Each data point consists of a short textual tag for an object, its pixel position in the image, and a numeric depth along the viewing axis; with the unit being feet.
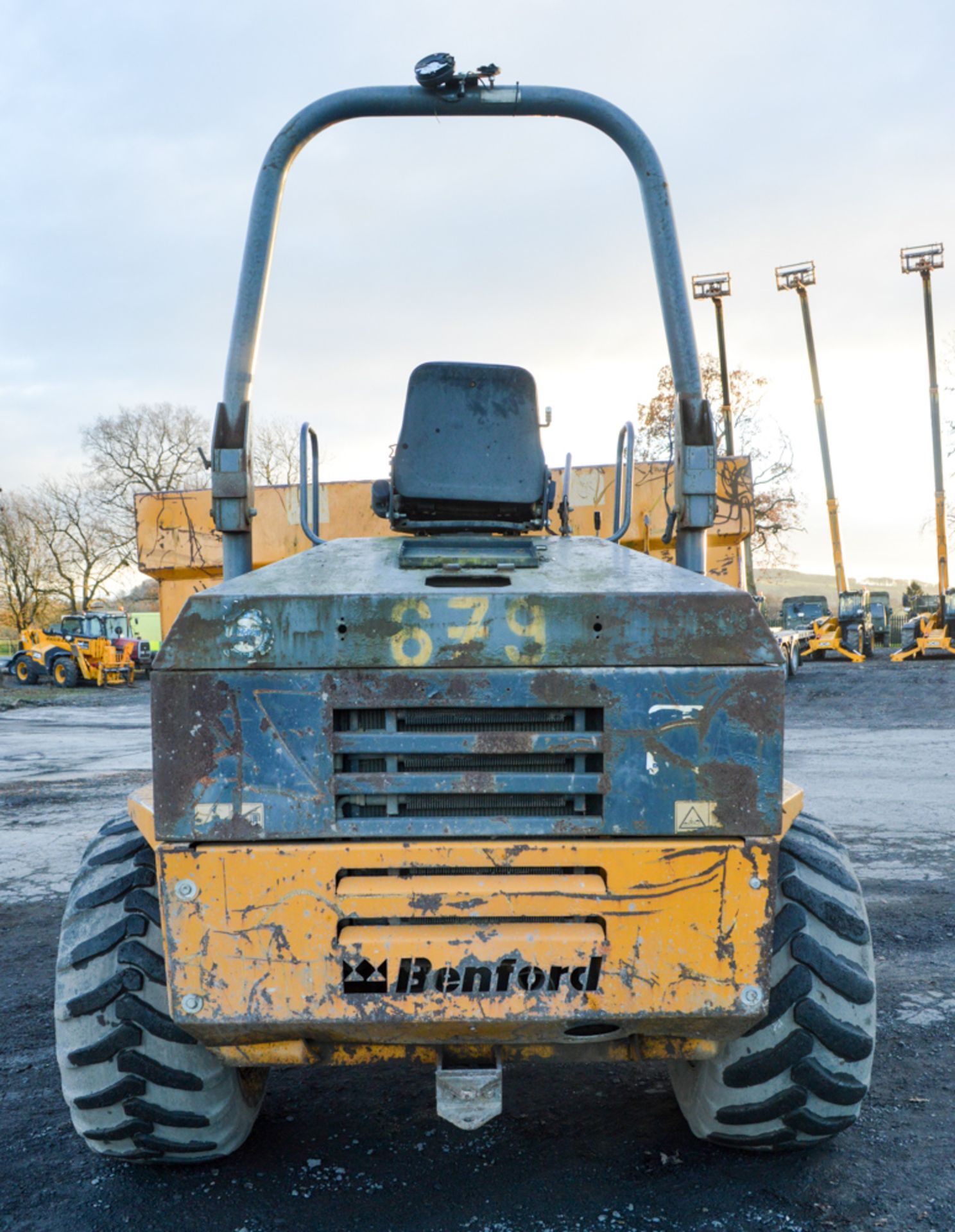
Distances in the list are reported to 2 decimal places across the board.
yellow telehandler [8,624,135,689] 93.50
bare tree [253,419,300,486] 107.24
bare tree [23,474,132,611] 144.66
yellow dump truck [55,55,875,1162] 7.04
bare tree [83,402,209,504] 139.95
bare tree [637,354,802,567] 108.27
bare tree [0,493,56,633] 146.61
